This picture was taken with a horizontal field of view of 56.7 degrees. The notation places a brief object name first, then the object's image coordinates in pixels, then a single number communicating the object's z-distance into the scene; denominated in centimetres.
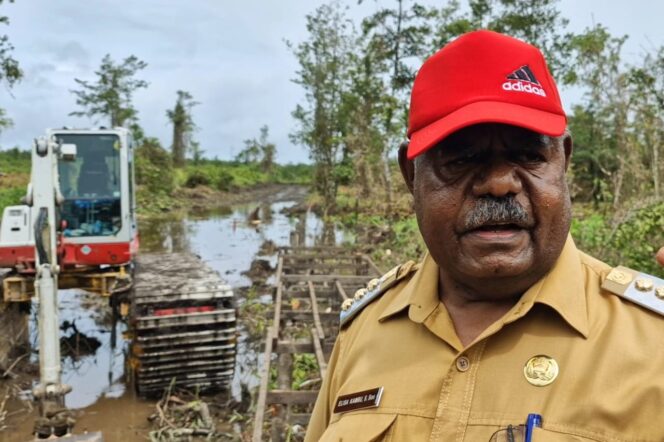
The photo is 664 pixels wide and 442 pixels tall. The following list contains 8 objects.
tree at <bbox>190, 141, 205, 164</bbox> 5594
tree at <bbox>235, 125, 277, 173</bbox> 6291
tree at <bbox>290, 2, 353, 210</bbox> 2247
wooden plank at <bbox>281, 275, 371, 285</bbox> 826
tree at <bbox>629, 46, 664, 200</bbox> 1055
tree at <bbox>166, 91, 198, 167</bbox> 4866
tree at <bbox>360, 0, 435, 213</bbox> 1590
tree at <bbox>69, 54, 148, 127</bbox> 3572
